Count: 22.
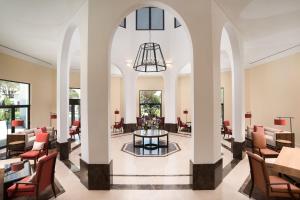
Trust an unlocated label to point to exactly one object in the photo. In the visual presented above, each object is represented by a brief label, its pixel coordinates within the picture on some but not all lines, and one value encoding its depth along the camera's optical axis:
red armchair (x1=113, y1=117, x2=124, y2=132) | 8.00
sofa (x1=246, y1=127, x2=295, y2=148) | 5.06
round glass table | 5.46
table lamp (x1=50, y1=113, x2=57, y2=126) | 7.15
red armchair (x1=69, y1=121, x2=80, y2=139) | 6.71
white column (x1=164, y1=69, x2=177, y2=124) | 8.03
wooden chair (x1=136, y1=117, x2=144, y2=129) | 8.02
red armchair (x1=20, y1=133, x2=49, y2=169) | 3.88
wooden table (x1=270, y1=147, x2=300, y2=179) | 2.26
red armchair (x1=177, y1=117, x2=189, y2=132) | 8.39
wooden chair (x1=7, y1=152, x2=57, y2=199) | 2.39
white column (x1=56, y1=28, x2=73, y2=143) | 4.17
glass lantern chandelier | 7.65
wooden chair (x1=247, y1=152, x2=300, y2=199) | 2.29
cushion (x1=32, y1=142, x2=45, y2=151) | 4.21
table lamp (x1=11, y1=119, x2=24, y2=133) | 4.96
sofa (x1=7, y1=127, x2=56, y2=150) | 5.06
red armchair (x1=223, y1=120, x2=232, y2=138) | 6.90
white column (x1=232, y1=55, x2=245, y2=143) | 4.26
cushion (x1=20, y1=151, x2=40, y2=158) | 3.87
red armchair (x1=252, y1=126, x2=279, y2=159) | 4.10
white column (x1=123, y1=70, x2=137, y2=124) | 7.94
